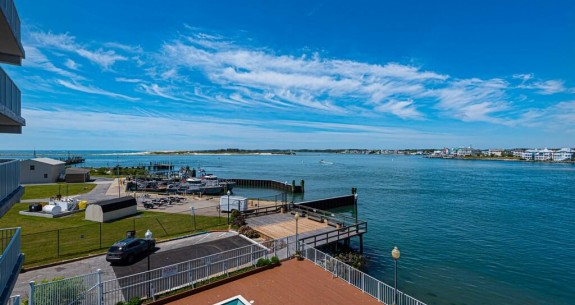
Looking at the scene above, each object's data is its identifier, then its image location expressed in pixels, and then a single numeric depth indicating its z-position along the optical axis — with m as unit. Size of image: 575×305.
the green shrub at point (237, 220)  25.68
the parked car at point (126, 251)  17.72
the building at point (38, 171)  58.06
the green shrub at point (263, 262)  17.14
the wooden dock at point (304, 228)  22.55
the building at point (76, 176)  60.91
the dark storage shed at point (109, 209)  28.84
